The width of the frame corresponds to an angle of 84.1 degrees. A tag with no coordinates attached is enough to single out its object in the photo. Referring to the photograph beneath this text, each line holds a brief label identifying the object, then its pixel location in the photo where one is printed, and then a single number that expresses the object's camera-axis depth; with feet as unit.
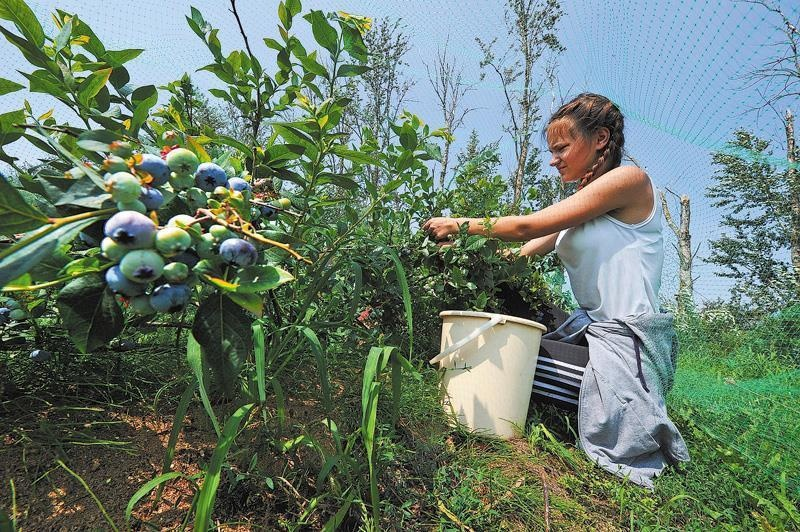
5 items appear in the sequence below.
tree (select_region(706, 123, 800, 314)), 14.97
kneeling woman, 4.42
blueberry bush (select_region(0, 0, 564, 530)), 1.40
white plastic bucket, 4.38
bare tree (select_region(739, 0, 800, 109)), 14.64
